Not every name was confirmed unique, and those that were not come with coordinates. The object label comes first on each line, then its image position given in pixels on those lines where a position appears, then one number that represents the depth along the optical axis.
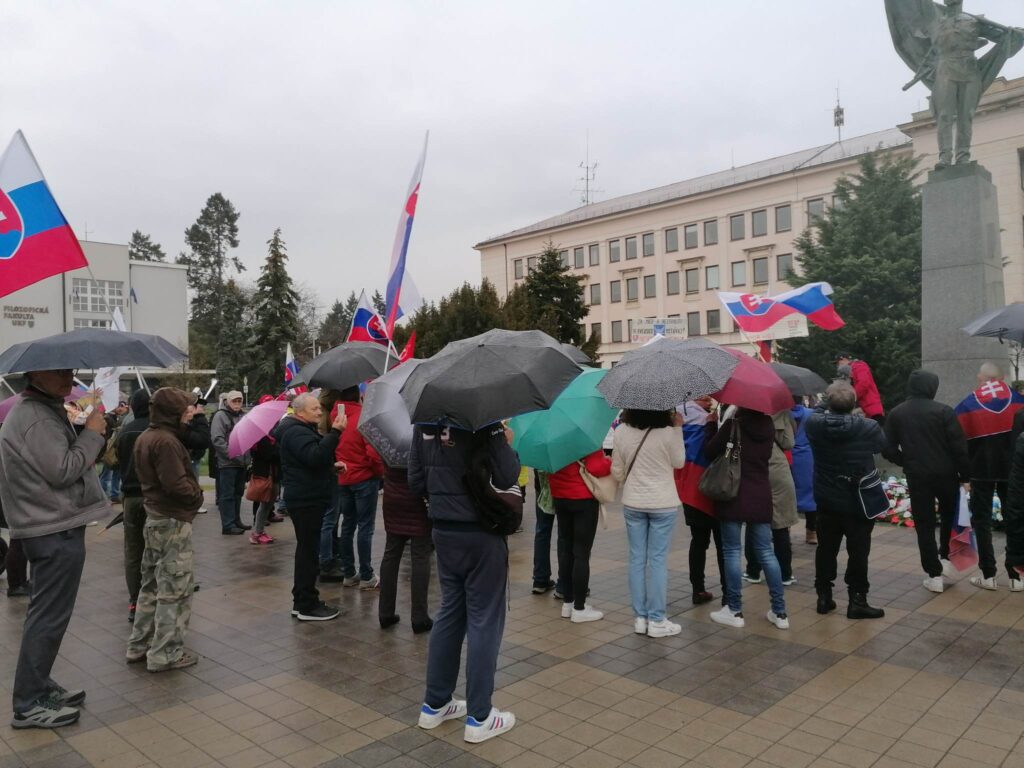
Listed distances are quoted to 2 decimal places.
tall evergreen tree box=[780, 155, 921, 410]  24.23
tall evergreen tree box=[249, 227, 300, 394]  45.50
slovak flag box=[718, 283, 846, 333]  10.62
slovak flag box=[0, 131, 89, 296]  5.38
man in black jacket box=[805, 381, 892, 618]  6.46
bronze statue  12.32
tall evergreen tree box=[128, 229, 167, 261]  88.19
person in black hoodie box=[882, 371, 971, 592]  7.18
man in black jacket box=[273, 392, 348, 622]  6.58
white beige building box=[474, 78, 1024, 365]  56.22
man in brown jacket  5.59
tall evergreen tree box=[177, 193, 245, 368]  81.19
